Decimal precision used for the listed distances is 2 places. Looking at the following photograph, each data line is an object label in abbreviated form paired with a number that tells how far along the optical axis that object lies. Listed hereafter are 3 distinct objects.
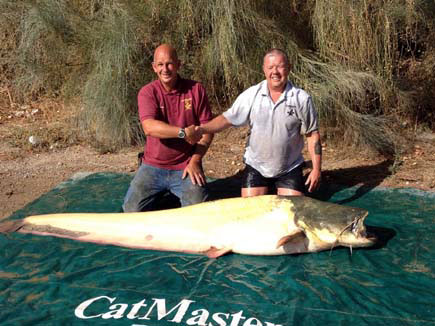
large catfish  3.54
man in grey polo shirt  4.27
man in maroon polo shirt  4.45
